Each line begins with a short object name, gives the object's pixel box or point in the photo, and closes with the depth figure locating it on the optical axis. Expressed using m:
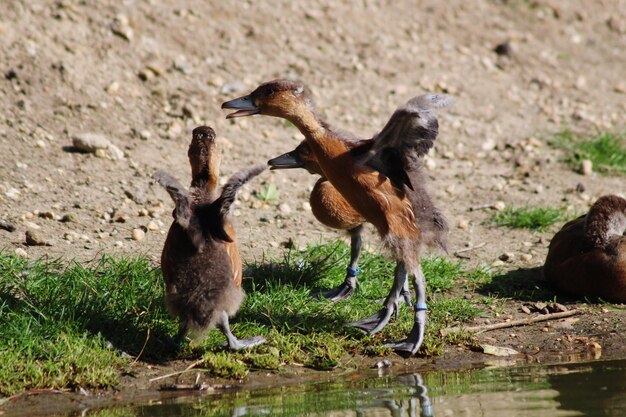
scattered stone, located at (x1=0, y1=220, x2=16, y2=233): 16.44
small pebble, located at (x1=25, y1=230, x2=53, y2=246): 16.02
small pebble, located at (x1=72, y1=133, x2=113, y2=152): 19.73
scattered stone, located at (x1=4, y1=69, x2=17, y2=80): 21.11
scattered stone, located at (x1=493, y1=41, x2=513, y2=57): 27.80
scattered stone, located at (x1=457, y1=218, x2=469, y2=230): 18.98
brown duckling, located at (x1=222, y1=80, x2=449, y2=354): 13.65
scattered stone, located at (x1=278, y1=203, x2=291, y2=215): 18.97
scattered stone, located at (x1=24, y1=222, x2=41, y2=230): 16.59
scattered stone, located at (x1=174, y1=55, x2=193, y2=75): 23.30
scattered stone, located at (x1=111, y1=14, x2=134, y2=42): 23.39
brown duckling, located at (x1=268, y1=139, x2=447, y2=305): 15.60
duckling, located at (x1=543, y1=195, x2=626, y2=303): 15.34
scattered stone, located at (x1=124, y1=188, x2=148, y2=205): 18.37
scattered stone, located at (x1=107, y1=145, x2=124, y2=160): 19.84
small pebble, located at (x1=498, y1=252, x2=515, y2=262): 17.69
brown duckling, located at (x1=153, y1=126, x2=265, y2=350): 12.55
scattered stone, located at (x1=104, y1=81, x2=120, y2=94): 21.84
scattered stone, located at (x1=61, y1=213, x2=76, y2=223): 17.19
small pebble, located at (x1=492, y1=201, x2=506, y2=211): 19.77
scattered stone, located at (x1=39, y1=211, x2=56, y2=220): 17.17
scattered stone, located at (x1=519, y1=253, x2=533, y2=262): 17.65
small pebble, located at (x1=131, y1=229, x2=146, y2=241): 16.87
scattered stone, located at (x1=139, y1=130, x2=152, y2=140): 20.86
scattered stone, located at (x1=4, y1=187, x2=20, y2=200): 17.58
